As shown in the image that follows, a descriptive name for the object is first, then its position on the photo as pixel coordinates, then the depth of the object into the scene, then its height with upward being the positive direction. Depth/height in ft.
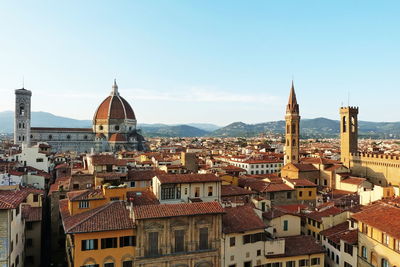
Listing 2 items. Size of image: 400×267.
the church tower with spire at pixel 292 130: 267.59 -1.08
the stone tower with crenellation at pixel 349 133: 262.67 -2.95
